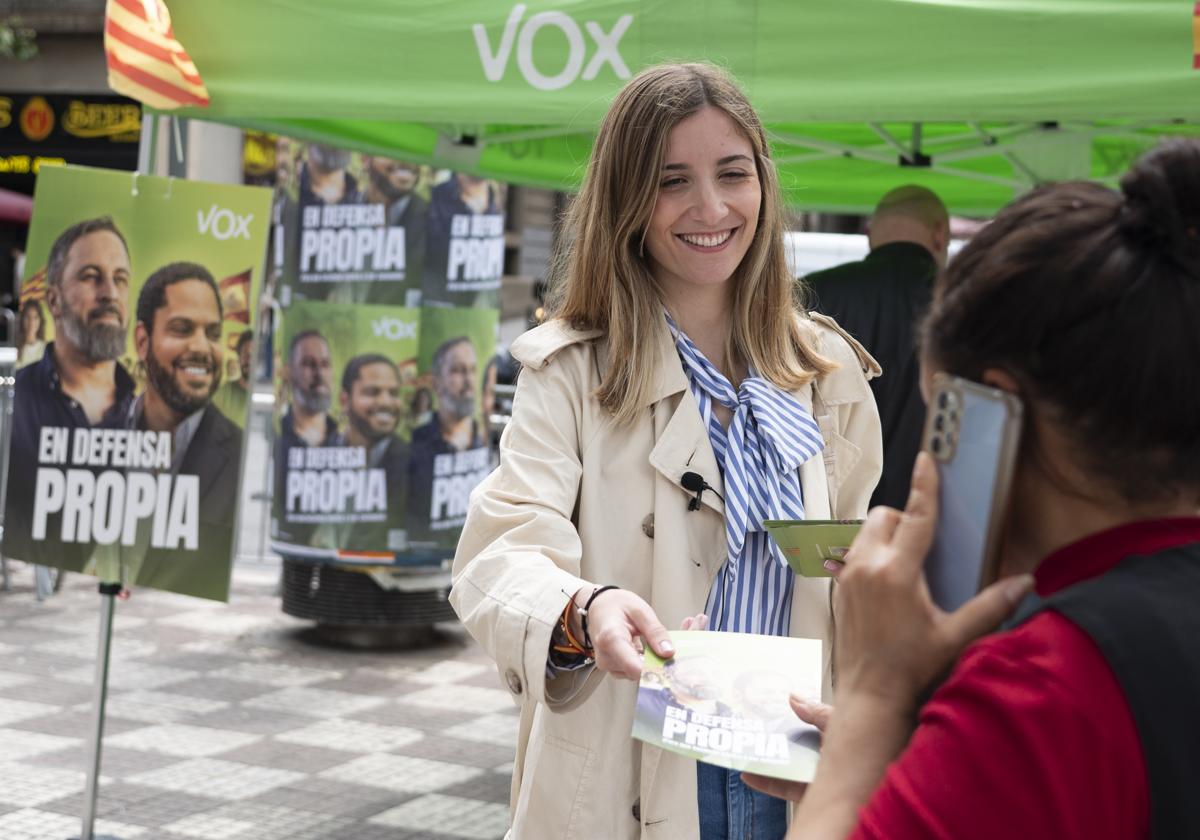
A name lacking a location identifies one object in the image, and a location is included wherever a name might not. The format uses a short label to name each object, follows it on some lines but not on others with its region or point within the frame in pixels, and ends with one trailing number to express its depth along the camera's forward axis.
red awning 21.03
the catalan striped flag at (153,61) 4.25
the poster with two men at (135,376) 4.48
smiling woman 2.27
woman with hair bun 1.06
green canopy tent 3.51
